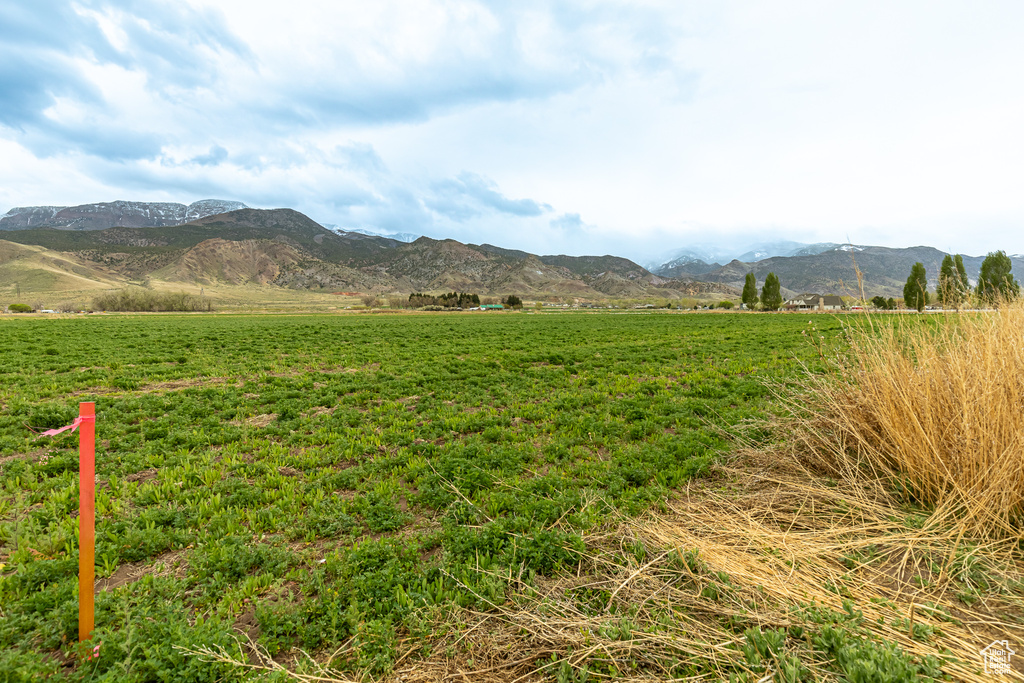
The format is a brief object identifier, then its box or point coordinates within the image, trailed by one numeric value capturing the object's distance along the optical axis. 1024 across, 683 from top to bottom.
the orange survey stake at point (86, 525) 2.91
